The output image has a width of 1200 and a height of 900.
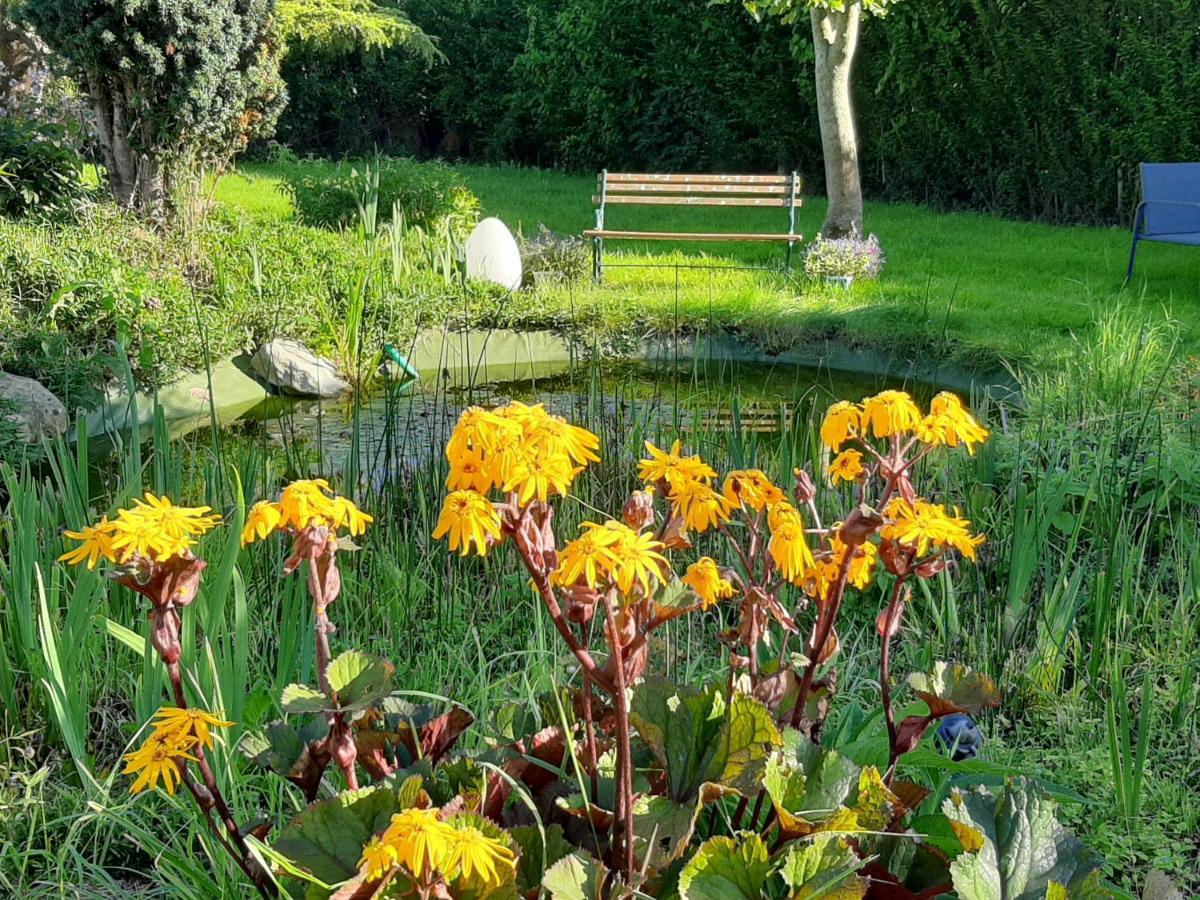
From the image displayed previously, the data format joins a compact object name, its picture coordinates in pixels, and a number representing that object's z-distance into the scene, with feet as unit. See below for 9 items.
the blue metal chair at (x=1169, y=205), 21.54
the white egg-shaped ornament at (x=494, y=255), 22.38
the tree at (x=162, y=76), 20.98
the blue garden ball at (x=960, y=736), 4.69
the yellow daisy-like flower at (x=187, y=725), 3.20
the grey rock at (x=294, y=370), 17.12
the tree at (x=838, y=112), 25.25
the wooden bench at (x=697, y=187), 26.27
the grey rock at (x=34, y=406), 14.11
